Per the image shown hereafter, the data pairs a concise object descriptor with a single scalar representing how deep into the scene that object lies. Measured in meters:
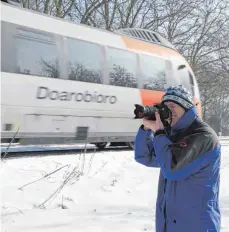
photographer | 2.40
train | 8.53
